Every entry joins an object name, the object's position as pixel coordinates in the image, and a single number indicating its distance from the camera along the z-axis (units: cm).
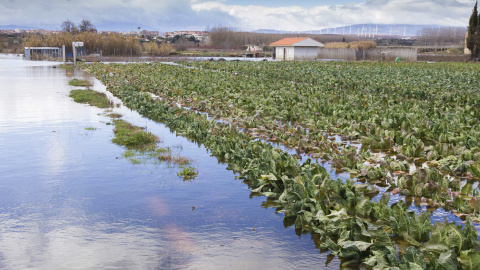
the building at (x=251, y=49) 13475
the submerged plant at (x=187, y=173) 1006
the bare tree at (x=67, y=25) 16386
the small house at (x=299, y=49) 7600
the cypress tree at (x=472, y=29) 7286
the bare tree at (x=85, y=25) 16359
